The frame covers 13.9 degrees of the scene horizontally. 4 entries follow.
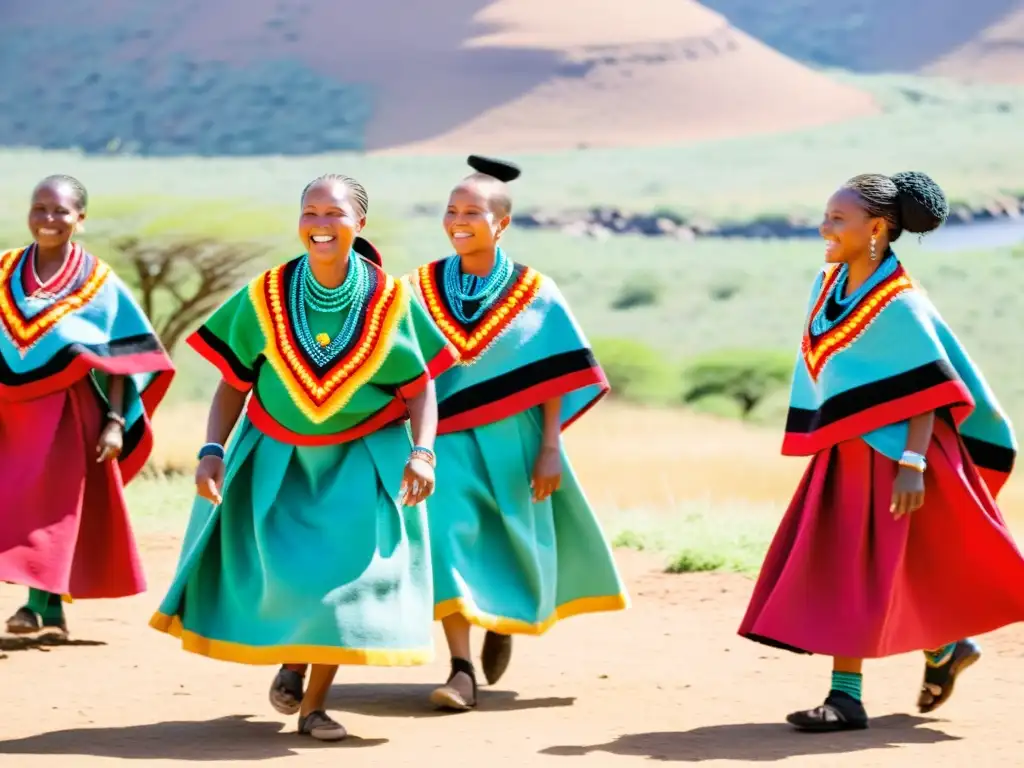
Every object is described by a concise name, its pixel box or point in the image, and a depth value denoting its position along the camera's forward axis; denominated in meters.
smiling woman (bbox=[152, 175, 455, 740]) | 14.38
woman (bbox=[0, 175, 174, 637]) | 18.46
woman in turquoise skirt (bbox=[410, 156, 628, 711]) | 16.69
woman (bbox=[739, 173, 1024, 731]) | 15.22
